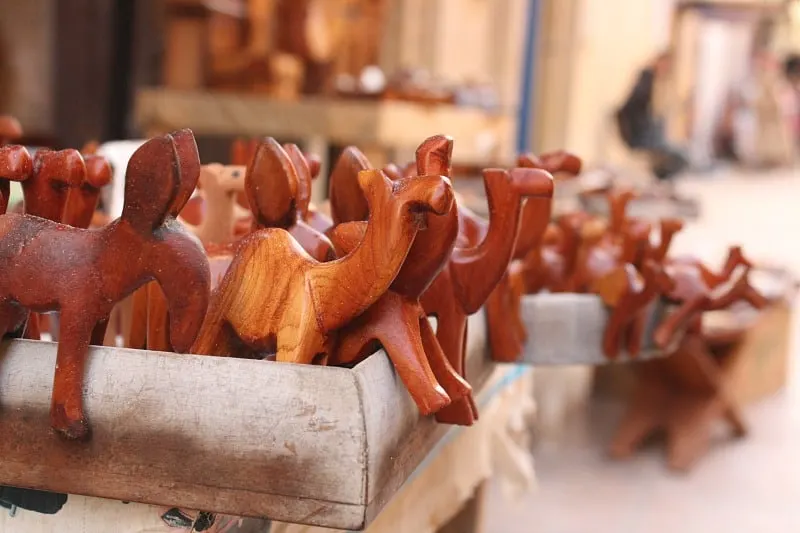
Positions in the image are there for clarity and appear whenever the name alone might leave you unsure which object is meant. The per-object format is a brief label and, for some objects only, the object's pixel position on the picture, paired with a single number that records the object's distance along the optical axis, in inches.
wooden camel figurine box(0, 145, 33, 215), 27.4
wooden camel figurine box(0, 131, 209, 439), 26.4
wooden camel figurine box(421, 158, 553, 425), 30.3
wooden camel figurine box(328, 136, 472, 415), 27.4
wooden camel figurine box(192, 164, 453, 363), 26.6
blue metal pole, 217.2
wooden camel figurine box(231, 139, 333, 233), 29.7
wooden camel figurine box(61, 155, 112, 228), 29.1
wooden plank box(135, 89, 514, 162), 126.5
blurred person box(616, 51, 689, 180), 203.6
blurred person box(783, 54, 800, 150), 500.7
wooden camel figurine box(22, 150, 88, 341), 27.8
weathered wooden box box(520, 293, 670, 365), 37.7
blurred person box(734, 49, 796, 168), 438.6
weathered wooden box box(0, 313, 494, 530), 25.9
